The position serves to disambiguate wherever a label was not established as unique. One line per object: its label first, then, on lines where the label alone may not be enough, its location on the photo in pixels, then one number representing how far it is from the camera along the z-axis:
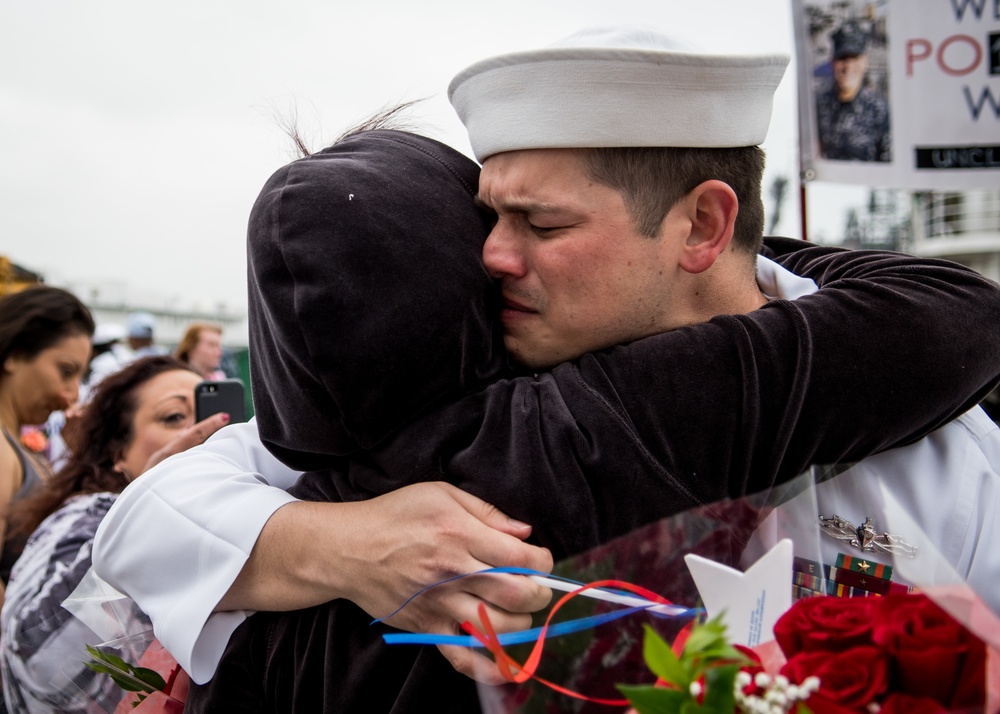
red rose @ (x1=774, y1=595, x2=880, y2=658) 0.84
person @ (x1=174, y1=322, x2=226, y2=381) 7.08
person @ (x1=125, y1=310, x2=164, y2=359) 7.42
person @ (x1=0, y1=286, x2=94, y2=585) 4.18
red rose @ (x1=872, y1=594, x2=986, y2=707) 0.79
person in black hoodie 1.27
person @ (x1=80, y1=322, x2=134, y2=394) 7.00
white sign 3.70
